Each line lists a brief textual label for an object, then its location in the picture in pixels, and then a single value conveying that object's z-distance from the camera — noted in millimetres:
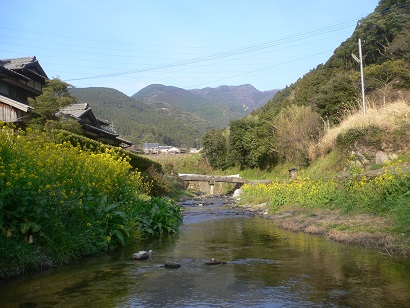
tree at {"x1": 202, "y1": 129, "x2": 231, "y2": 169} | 53375
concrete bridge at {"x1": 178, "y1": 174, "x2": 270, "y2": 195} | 36125
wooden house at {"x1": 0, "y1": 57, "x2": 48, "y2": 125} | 24031
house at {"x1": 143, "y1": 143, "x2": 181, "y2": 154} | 88125
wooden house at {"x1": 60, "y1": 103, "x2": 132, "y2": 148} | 30311
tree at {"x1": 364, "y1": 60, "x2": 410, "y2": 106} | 31594
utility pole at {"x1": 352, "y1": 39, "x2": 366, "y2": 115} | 23384
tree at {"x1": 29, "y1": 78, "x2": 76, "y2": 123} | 22844
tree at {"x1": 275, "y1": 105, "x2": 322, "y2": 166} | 31781
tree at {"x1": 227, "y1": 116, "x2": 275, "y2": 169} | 42250
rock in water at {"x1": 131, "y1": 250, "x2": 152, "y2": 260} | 7288
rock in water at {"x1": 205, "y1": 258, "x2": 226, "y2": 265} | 6794
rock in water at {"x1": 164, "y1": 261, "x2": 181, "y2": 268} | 6605
